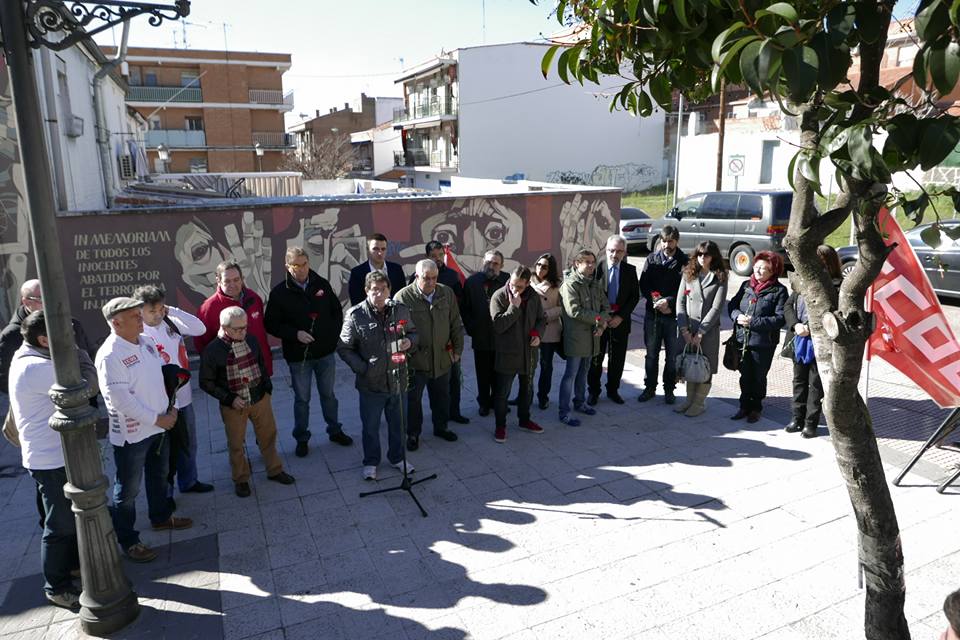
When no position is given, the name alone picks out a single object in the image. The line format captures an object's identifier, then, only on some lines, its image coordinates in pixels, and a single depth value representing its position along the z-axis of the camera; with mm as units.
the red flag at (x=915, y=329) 5473
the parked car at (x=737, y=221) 16391
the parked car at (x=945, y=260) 12258
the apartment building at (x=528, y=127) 39031
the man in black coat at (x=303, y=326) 6480
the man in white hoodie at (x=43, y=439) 4129
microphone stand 5750
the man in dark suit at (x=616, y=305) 7730
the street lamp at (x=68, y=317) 3477
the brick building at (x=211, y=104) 45312
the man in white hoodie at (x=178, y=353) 5277
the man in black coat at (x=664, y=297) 7766
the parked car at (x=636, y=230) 20375
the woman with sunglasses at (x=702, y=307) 7273
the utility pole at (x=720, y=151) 25212
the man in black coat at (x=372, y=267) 7230
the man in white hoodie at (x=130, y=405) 4527
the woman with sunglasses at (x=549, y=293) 7145
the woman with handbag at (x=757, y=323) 6906
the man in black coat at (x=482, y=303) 7223
